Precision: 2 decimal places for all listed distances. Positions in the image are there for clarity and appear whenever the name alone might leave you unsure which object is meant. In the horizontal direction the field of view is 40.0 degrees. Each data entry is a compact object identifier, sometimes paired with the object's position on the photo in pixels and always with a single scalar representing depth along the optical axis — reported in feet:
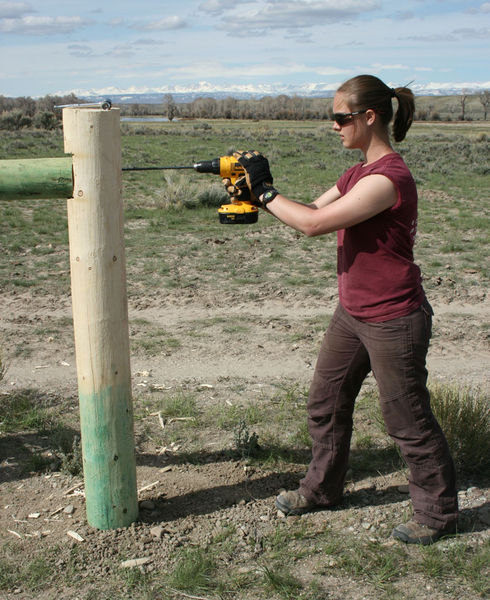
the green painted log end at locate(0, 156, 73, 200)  9.26
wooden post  9.12
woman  8.98
